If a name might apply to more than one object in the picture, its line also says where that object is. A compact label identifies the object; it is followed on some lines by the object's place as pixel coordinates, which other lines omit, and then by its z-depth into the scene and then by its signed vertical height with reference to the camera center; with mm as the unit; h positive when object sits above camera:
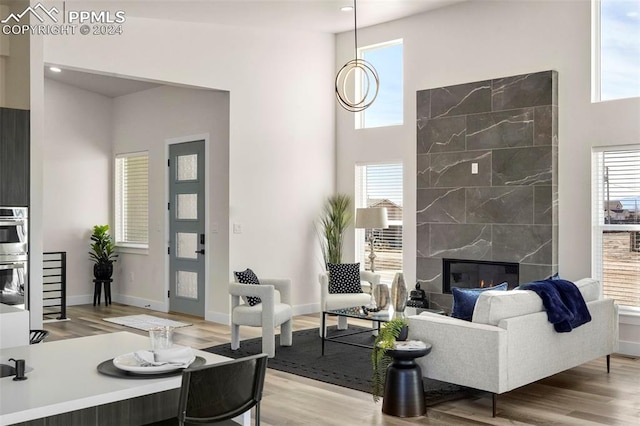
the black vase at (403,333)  4813 -874
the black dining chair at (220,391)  2041 -576
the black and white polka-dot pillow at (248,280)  6248 -614
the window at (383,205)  8125 +150
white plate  2123 -497
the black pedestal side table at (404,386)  4285 -1122
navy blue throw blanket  4664 -631
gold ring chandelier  8406 +1762
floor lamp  7559 -12
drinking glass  2281 -430
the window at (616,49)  6160 +1623
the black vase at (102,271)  9141 -771
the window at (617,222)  6156 -41
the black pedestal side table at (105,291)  9238 -1069
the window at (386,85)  8109 +1665
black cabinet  5559 +507
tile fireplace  6578 +447
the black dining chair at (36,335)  3715 -689
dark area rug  4941 -1294
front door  8172 -152
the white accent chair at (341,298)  6777 -854
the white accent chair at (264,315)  5922 -915
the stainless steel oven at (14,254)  5531 -332
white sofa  4242 -861
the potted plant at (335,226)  8461 -119
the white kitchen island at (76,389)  1811 -520
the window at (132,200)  9227 +235
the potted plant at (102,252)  9164 -518
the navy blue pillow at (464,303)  4754 -629
